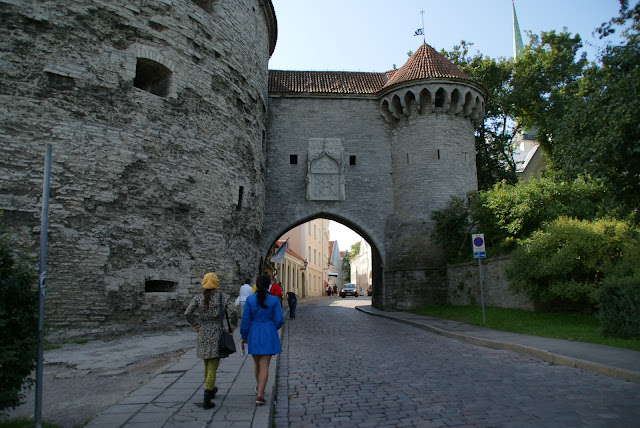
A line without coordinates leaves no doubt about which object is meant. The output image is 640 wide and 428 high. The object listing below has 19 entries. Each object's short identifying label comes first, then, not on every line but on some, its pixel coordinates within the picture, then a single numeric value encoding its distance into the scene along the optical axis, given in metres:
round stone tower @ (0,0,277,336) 9.88
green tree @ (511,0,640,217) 6.72
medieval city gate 19.59
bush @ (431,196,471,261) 18.09
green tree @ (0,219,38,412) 3.19
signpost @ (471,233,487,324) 11.75
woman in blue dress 4.54
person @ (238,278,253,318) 12.42
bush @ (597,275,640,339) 7.59
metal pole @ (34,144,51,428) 3.31
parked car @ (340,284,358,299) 49.36
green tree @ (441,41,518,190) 24.91
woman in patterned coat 4.39
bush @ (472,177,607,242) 13.22
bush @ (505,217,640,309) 10.60
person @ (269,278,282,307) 12.73
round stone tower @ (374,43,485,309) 19.23
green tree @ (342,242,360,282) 92.06
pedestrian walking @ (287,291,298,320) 16.27
